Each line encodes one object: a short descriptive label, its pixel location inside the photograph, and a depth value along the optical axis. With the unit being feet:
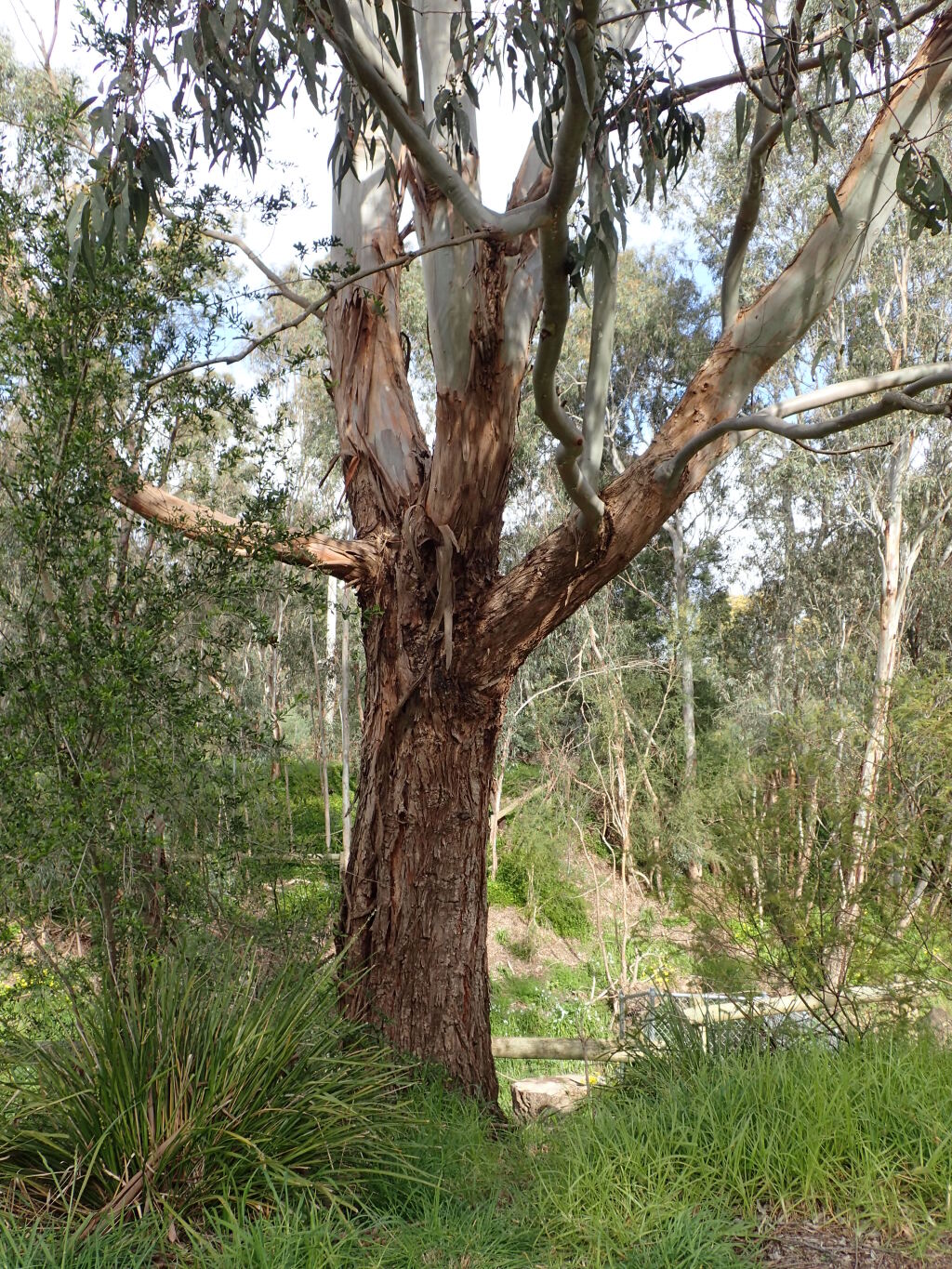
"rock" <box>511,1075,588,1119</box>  17.04
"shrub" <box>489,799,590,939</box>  41.04
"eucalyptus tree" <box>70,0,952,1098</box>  10.30
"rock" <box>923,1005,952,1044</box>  13.14
